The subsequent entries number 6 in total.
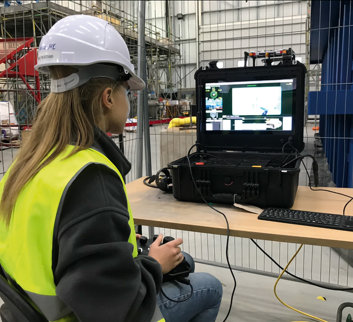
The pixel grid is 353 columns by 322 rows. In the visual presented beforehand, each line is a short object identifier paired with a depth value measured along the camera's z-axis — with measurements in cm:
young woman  57
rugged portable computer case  116
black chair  63
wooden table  94
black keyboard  99
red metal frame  214
